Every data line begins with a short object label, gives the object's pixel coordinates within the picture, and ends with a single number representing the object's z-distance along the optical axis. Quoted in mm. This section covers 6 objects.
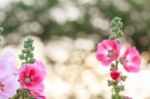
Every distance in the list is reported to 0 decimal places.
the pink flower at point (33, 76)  2398
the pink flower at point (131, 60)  2588
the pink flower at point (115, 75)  2473
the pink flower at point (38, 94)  2395
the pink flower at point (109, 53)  2562
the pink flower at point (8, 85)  2395
